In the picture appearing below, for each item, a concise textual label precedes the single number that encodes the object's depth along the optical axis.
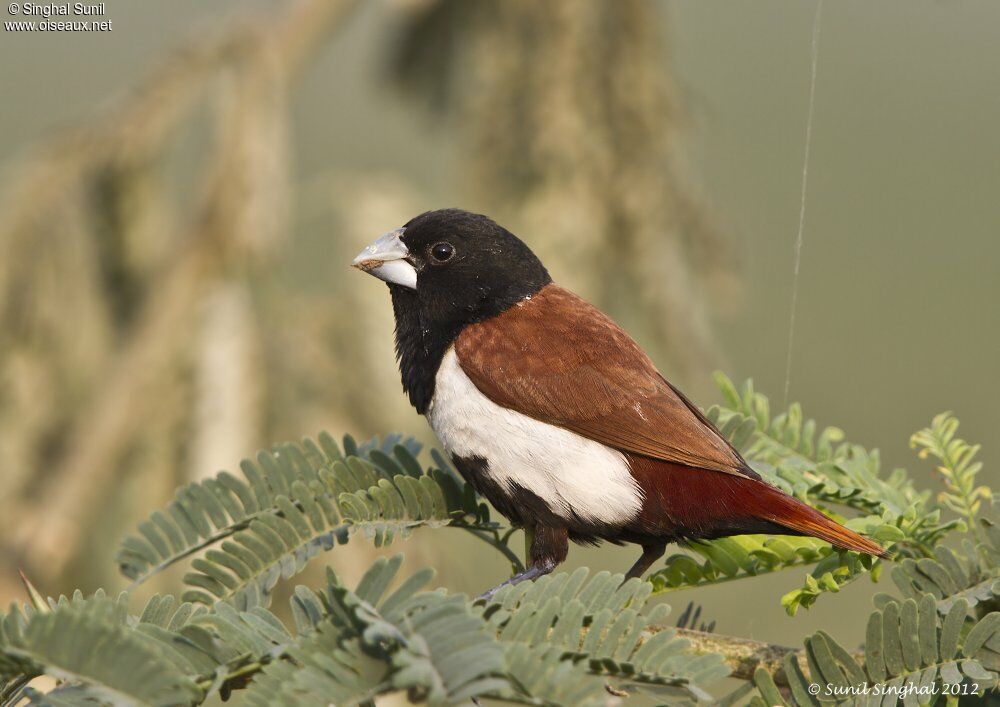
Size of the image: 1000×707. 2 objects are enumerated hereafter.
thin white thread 3.03
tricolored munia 3.02
